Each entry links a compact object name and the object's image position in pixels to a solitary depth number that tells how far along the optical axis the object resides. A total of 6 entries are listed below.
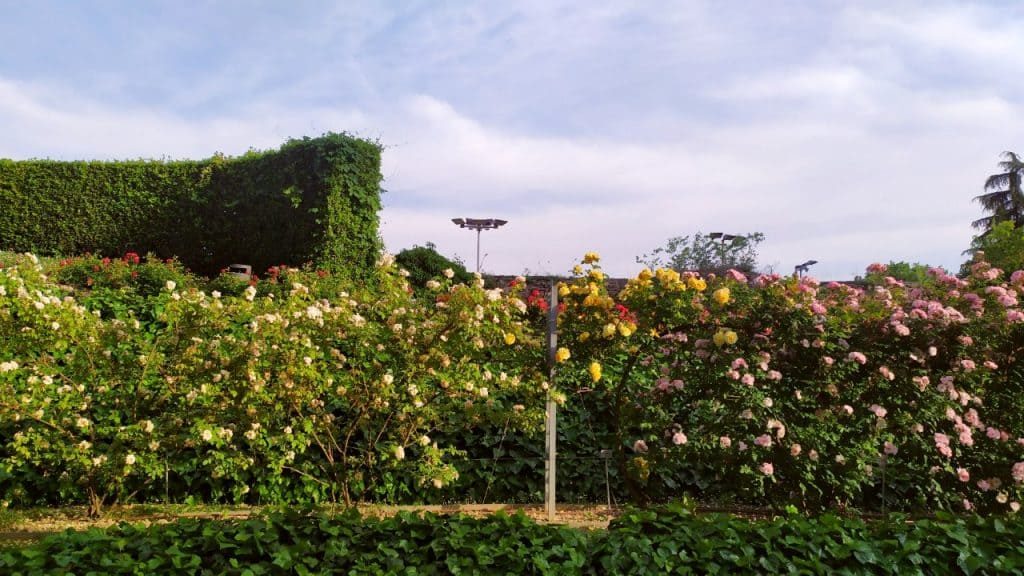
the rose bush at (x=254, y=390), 4.74
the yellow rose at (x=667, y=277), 4.86
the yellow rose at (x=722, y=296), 4.77
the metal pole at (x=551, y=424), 5.17
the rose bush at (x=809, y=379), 4.84
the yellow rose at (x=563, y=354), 4.98
